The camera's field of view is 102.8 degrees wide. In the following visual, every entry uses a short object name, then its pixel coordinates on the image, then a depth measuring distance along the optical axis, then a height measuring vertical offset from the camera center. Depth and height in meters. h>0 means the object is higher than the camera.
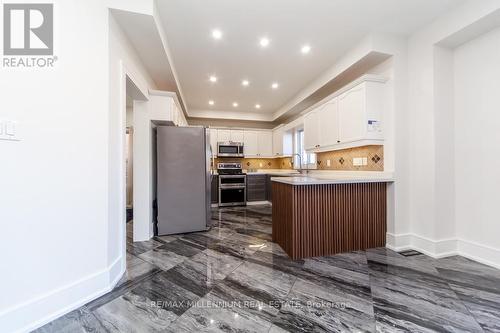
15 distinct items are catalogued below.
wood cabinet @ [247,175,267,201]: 5.63 -0.59
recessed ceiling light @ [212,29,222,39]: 2.47 +1.69
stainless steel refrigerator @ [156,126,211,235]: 3.11 -0.19
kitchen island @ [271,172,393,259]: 2.30 -0.59
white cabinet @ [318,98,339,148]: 3.26 +0.74
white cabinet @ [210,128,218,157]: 5.79 +0.85
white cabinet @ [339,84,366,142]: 2.70 +0.74
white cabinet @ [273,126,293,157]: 5.61 +0.69
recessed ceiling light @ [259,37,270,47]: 2.63 +1.69
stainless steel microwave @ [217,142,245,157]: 5.78 +0.53
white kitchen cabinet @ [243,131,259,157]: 6.07 +0.71
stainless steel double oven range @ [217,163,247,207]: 5.31 -0.52
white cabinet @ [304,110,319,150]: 3.85 +0.73
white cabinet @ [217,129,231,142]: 5.86 +0.95
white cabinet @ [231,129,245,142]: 5.98 +0.96
